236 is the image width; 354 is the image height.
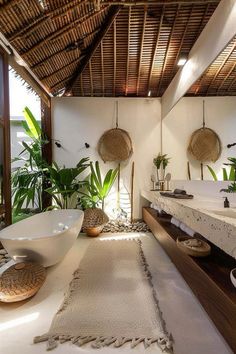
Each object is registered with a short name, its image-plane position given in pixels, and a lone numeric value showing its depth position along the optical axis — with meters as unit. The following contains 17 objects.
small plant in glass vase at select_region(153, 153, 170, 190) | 3.98
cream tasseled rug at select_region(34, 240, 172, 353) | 1.45
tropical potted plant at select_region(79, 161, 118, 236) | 3.77
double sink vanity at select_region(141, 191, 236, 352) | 1.31
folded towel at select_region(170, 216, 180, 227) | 2.84
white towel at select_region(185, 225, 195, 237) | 2.37
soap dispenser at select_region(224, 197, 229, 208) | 1.99
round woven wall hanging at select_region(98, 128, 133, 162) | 4.22
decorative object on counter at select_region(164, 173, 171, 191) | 3.74
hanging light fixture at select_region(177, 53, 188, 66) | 3.03
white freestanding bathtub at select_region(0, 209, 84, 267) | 2.07
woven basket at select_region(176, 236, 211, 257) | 1.84
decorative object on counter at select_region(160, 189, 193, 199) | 2.62
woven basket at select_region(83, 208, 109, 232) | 3.66
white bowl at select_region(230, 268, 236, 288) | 1.32
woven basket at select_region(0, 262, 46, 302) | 1.79
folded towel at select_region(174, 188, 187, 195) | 2.81
